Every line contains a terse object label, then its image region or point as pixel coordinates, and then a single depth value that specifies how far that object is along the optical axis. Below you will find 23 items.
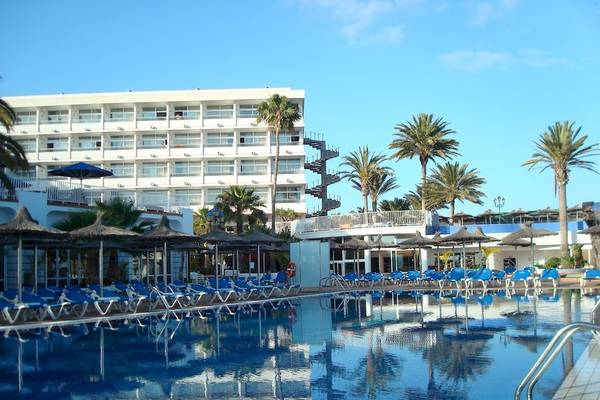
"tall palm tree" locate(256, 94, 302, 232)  45.59
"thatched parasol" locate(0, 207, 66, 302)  16.84
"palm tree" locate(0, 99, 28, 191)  20.15
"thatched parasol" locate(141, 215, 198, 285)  20.95
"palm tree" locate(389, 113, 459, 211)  45.75
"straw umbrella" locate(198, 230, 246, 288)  23.97
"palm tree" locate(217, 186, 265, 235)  41.06
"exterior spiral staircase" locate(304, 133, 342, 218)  56.84
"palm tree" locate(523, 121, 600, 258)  38.72
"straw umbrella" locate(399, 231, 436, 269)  32.19
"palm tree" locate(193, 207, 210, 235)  45.00
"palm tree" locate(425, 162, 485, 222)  50.12
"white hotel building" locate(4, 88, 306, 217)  54.44
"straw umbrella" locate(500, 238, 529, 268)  29.78
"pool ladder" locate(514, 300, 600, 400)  6.32
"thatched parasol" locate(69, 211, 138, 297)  18.72
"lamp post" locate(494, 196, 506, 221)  66.19
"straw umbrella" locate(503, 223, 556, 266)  28.41
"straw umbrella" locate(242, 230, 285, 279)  26.04
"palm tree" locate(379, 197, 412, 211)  61.01
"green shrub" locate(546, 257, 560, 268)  38.00
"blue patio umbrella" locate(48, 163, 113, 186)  27.98
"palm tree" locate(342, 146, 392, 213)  52.41
